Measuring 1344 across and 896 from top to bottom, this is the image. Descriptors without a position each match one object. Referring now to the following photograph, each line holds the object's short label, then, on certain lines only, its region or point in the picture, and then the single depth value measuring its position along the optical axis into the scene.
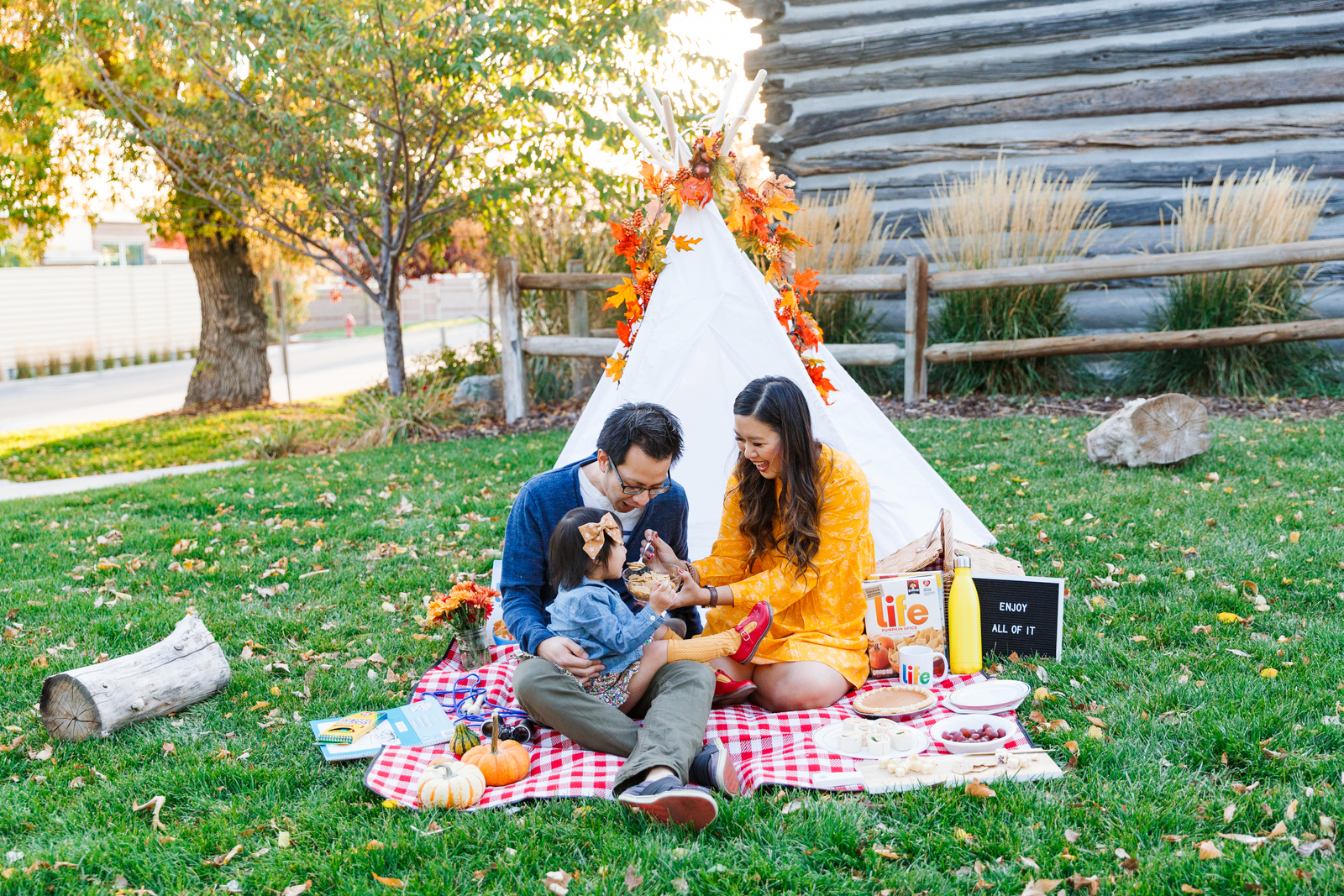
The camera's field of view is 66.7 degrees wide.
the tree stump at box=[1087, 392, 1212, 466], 6.02
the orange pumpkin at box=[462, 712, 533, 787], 2.95
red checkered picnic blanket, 2.87
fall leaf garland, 4.30
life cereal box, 3.72
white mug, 3.52
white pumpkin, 2.79
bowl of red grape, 2.96
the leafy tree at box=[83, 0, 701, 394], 8.03
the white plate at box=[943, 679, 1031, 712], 3.20
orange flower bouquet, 3.81
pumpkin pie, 3.27
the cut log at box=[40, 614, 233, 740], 3.29
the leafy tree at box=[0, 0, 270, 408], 9.50
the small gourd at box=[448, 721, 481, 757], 3.08
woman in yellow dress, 3.39
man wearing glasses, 2.72
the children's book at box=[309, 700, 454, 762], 3.13
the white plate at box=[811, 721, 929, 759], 3.01
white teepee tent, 4.31
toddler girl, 3.07
